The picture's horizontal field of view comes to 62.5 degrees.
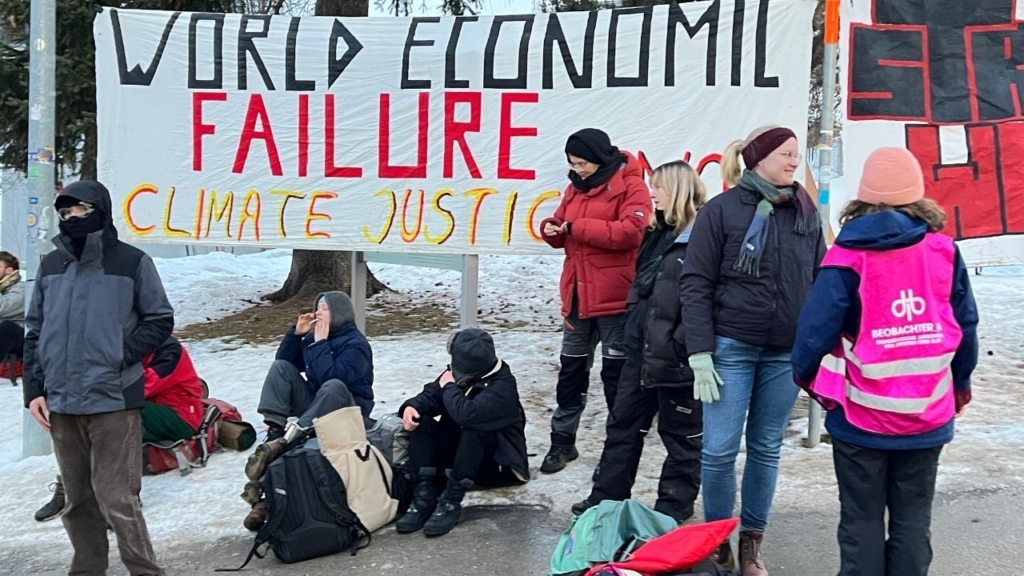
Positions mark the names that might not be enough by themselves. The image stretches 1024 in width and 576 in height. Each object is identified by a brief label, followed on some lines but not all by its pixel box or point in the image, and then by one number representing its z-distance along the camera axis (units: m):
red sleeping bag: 3.03
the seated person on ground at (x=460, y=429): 4.27
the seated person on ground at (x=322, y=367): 5.04
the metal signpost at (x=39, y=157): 5.48
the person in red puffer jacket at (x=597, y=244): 4.57
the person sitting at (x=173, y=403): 5.04
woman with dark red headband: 3.35
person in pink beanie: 2.72
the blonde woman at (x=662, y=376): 3.75
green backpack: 3.28
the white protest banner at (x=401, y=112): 5.58
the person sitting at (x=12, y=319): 7.54
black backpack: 3.96
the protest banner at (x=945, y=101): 5.09
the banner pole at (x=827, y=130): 4.99
